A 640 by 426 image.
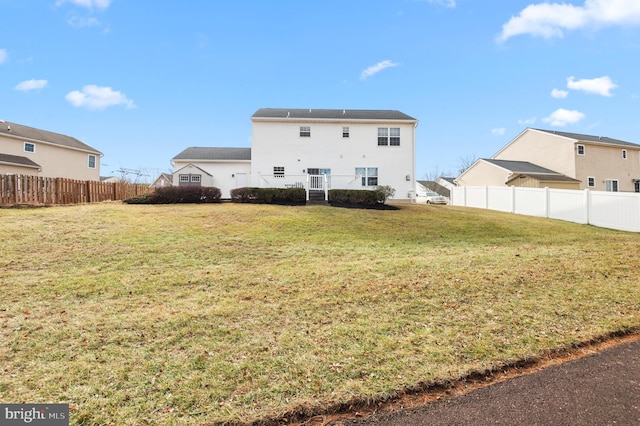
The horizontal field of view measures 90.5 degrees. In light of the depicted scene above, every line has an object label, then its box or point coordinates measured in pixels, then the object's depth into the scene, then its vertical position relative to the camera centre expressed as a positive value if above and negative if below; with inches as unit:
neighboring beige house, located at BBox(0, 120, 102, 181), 940.5 +187.9
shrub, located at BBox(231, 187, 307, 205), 633.6 +20.6
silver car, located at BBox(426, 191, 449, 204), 1164.4 +9.8
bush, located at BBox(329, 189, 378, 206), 625.0 +15.1
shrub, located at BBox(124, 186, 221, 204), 610.9 +22.0
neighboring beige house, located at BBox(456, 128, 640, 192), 1080.8 +133.4
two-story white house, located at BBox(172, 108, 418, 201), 916.0 +161.9
